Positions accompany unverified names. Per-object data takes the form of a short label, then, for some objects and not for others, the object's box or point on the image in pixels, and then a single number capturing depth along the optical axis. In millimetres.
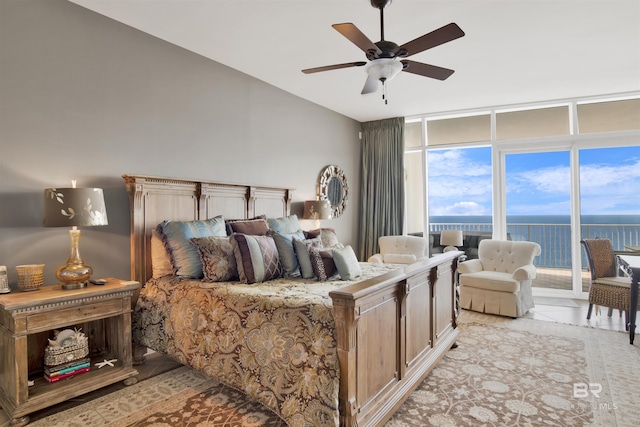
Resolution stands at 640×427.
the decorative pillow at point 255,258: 2668
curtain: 5980
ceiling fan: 2179
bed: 1751
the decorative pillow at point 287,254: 2928
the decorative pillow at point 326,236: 3604
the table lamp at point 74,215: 2221
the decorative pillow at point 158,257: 2918
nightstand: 2031
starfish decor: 2518
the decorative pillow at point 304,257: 2834
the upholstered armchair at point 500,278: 4188
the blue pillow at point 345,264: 2729
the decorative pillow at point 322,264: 2743
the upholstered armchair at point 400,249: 5098
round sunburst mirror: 5379
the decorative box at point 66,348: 2295
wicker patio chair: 3744
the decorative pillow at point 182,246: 2787
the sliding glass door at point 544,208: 5223
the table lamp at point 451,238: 4953
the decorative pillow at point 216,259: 2682
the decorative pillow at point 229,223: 3354
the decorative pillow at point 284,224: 3665
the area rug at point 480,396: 2117
